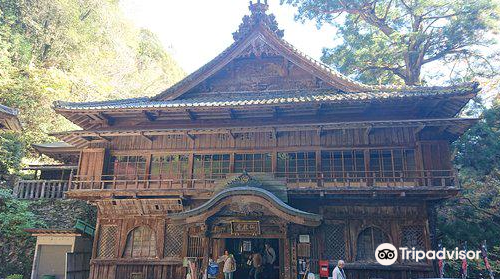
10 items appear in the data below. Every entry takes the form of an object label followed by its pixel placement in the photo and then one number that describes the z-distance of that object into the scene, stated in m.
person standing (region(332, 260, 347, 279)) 11.24
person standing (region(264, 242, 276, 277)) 15.90
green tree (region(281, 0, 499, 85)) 22.67
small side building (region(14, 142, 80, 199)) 21.62
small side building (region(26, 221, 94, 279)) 16.72
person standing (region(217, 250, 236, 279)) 13.38
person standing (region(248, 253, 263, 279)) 14.97
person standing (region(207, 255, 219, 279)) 13.30
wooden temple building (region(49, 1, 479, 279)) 13.52
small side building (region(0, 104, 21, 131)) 10.87
